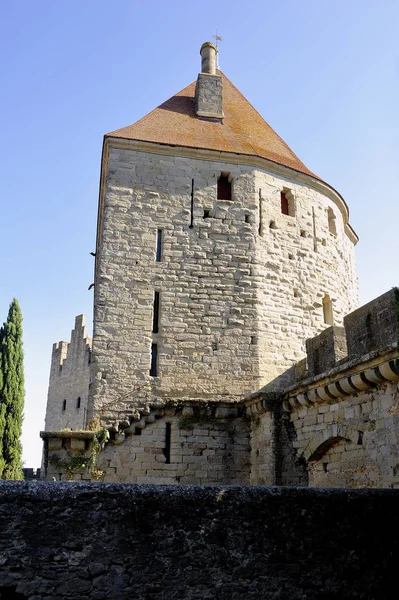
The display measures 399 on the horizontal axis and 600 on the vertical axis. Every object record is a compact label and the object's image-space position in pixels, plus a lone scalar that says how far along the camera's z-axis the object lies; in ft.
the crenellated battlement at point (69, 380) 101.91
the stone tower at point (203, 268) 43.04
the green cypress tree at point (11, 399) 60.03
